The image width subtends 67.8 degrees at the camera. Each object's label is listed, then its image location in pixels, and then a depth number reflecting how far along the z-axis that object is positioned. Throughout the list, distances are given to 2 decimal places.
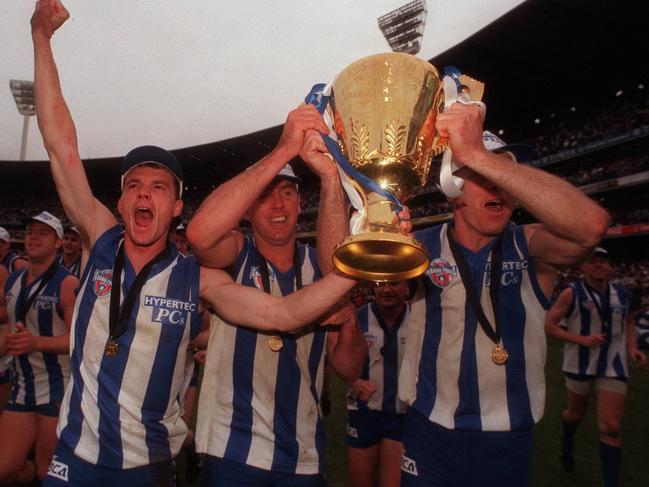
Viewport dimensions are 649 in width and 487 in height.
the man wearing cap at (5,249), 6.49
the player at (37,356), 3.52
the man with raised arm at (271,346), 1.96
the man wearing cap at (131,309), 2.10
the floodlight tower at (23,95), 36.78
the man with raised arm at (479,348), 2.22
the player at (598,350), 4.45
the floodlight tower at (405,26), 23.33
